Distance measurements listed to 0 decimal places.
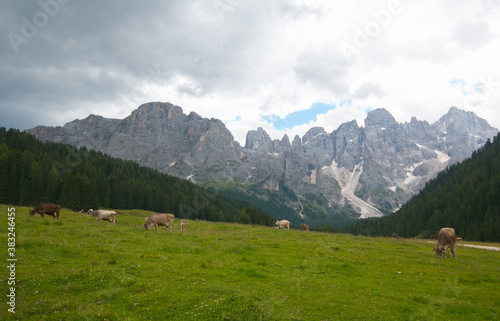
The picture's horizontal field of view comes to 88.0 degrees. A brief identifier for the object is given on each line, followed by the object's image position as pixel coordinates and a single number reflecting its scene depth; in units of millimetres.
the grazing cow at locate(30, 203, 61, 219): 32688
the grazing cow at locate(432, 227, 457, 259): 24981
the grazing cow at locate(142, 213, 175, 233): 31931
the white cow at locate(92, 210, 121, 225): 36750
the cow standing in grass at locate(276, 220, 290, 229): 54797
